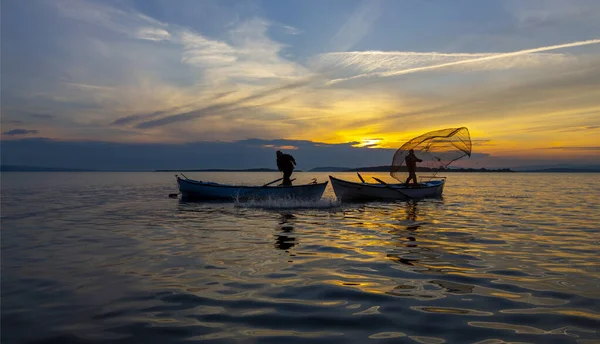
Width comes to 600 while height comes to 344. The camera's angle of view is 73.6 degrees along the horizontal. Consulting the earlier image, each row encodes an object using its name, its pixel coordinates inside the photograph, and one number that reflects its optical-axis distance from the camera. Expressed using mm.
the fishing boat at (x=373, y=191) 28766
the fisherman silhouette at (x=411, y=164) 28167
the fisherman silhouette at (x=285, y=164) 25812
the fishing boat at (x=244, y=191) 26609
